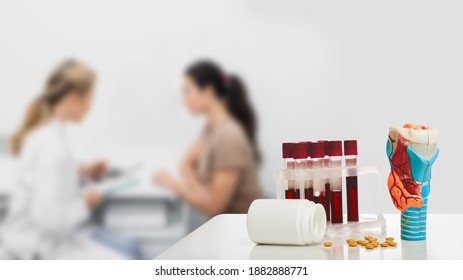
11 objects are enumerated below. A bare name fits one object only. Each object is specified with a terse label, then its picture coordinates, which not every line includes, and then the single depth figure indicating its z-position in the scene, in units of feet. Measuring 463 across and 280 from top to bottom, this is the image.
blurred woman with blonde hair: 9.65
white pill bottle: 4.87
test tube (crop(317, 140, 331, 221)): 5.11
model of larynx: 4.88
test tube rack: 5.08
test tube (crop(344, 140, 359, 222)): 5.16
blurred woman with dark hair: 9.31
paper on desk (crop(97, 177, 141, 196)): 9.50
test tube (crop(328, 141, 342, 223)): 5.12
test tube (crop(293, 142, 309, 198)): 5.08
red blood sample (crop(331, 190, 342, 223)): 5.11
